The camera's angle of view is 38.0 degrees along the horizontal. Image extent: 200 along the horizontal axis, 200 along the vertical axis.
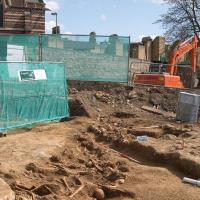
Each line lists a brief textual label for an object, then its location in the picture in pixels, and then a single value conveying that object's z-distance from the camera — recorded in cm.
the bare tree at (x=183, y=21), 1956
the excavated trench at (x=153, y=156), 541
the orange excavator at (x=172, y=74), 1181
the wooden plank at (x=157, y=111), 980
